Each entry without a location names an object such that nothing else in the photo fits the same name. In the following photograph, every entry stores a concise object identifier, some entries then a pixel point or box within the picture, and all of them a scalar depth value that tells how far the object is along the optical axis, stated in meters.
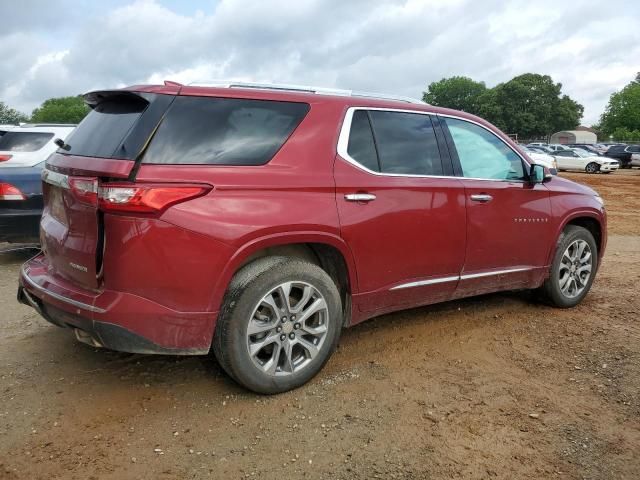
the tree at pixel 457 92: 116.50
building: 89.31
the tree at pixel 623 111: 89.00
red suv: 2.81
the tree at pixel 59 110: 103.81
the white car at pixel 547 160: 24.76
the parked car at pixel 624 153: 36.91
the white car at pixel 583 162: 32.88
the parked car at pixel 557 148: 36.26
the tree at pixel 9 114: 101.19
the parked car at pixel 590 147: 43.50
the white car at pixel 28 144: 6.79
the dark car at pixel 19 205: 6.52
